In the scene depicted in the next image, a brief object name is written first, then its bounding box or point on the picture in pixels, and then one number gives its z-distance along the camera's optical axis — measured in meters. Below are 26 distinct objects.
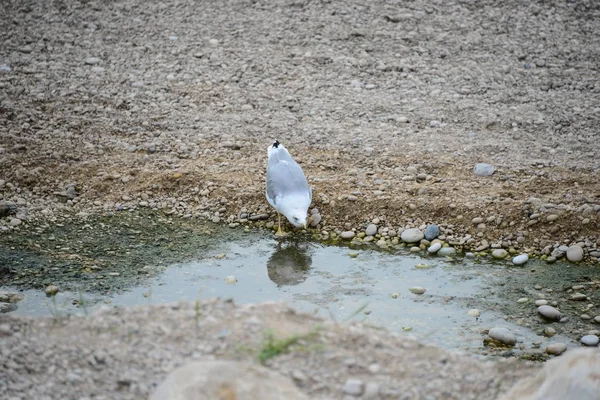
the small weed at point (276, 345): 7.78
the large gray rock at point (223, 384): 6.88
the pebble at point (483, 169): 15.05
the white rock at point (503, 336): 10.81
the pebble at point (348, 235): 13.81
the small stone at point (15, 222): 13.93
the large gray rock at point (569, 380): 6.99
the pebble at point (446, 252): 13.33
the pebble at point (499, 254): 13.20
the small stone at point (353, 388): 7.46
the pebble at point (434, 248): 13.34
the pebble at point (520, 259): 12.94
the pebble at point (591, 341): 10.80
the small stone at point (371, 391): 7.44
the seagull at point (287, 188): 13.35
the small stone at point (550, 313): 11.43
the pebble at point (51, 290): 11.87
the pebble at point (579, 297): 11.90
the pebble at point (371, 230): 13.83
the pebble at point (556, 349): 10.57
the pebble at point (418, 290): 12.23
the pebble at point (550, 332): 11.07
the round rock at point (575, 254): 12.95
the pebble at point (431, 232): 13.60
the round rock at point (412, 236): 13.61
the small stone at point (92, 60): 19.67
